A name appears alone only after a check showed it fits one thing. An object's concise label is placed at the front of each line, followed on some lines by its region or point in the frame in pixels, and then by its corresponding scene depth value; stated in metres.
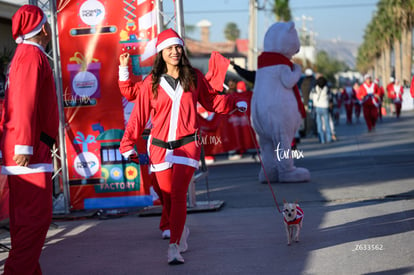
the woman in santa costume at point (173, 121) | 6.62
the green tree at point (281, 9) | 67.06
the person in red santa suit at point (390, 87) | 38.52
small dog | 6.98
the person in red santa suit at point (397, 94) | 35.94
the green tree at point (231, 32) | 120.81
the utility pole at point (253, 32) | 28.12
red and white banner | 9.44
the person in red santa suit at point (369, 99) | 24.20
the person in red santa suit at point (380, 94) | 26.32
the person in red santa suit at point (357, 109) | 33.53
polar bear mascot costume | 11.95
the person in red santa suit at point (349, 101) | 33.91
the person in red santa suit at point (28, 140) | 5.40
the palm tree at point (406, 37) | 54.97
